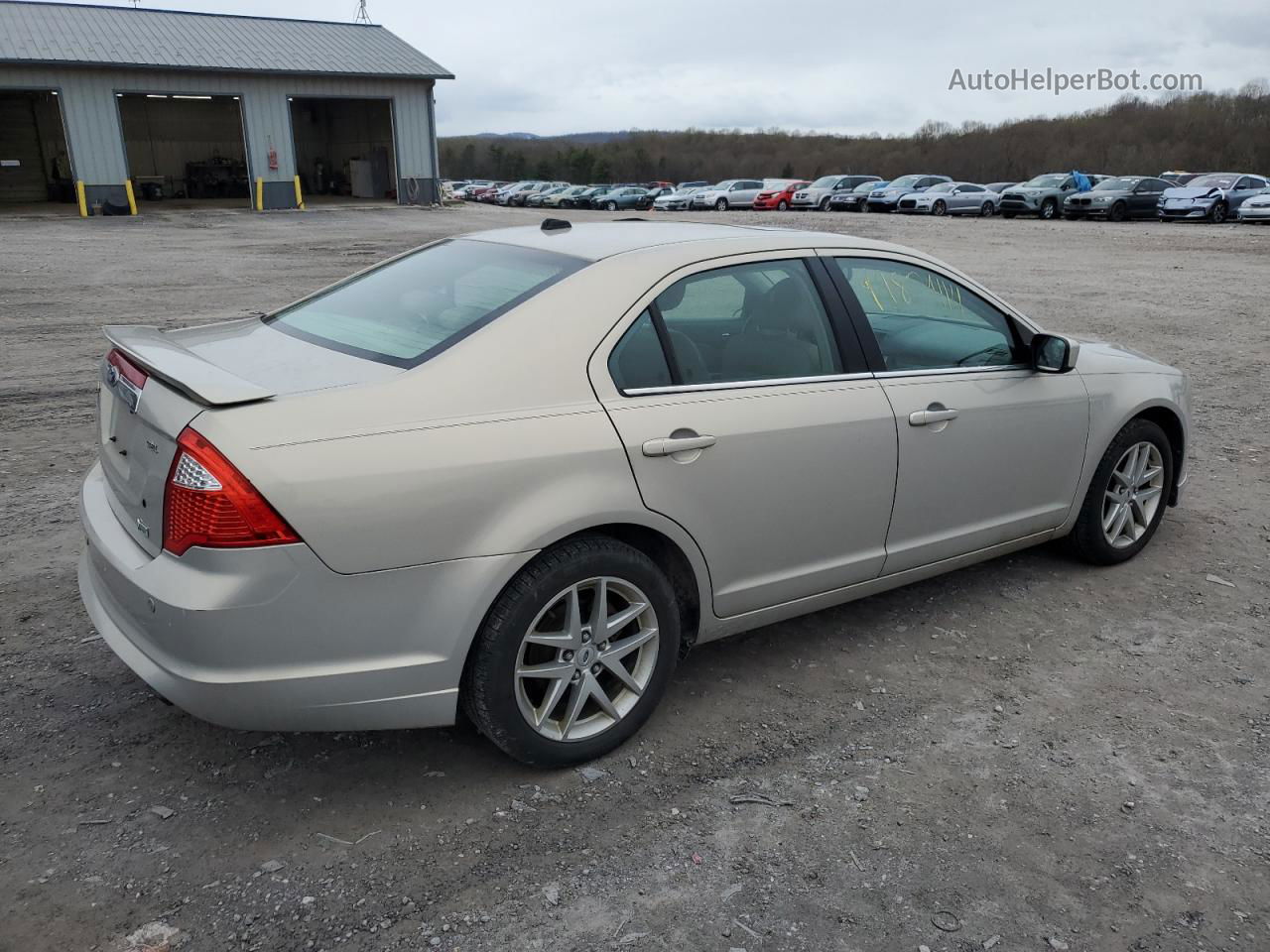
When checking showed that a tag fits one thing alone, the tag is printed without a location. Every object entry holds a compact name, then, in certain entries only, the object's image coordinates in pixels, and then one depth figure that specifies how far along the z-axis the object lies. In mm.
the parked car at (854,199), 40375
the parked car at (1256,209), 28953
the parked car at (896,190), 38938
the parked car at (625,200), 49312
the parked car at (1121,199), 32469
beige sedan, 2590
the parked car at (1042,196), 35062
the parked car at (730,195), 43594
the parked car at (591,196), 50562
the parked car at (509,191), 57750
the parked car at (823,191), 41469
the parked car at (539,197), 54781
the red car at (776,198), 42406
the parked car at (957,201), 36781
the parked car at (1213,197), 30469
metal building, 29641
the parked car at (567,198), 52594
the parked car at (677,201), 45438
